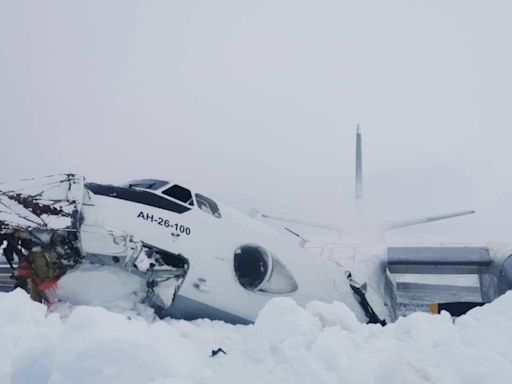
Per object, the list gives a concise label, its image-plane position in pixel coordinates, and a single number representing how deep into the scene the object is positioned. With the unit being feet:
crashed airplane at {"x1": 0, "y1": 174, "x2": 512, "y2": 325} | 21.86
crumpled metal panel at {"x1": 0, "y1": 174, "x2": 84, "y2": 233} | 21.02
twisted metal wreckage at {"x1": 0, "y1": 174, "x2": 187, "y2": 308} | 21.21
